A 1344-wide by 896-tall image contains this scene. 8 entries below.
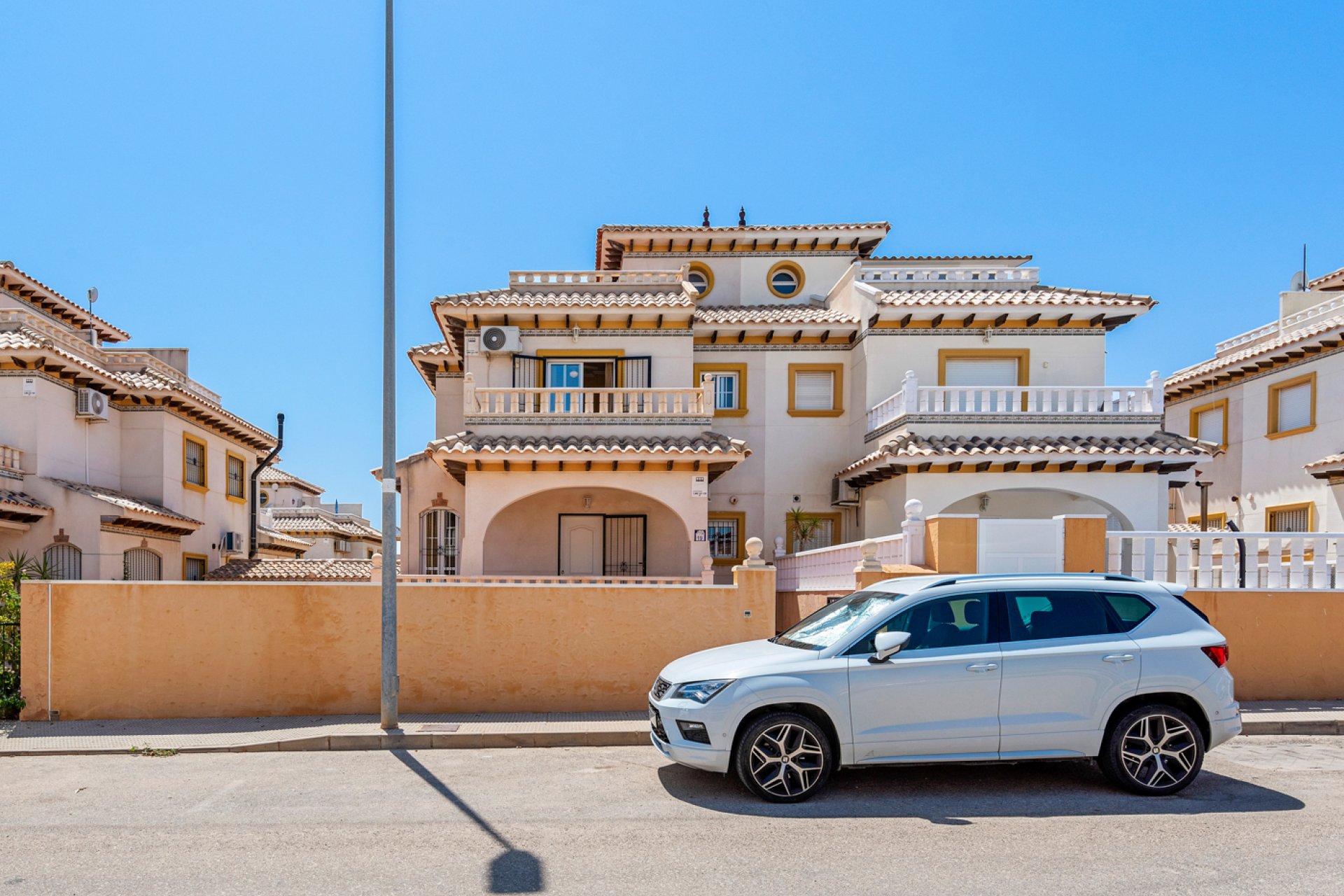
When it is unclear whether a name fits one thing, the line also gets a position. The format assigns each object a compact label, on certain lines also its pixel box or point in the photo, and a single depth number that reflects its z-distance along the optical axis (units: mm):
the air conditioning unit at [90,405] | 18641
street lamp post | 8758
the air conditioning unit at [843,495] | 18891
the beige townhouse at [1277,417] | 17625
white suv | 6359
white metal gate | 9750
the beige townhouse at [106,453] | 17297
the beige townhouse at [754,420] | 16266
